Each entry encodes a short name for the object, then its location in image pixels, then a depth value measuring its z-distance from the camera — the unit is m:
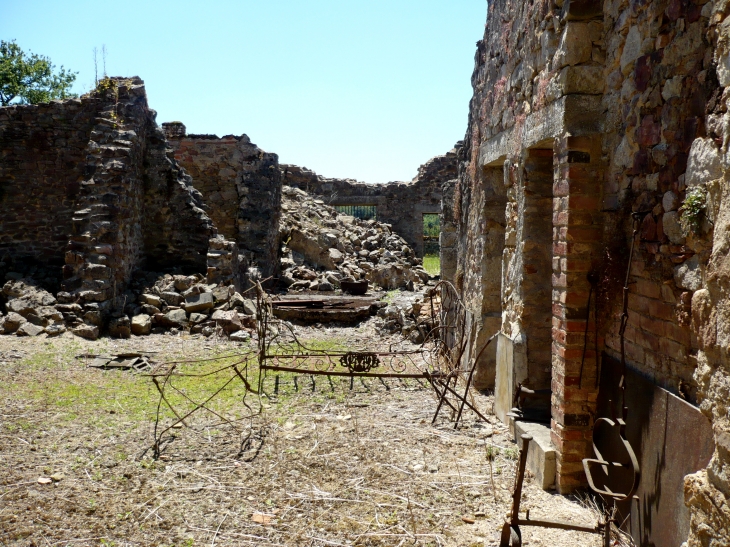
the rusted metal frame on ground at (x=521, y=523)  2.88
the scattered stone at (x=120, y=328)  9.66
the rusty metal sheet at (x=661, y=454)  2.69
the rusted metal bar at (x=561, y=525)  3.07
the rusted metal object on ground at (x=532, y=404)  4.88
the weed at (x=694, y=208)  2.58
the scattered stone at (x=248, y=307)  10.67
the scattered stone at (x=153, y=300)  10.48
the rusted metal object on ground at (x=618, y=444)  3.32
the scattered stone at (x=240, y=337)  9.66
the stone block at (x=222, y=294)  10.76
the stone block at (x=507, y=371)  5.21
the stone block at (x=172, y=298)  10.63
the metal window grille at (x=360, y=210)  24.20
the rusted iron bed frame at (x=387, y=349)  6.27
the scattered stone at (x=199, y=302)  10.45
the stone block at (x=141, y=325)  9.88
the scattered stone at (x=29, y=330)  9.12
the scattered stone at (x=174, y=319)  10.18
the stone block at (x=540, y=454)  4.14
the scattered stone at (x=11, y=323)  9.20
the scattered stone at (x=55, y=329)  9.23
